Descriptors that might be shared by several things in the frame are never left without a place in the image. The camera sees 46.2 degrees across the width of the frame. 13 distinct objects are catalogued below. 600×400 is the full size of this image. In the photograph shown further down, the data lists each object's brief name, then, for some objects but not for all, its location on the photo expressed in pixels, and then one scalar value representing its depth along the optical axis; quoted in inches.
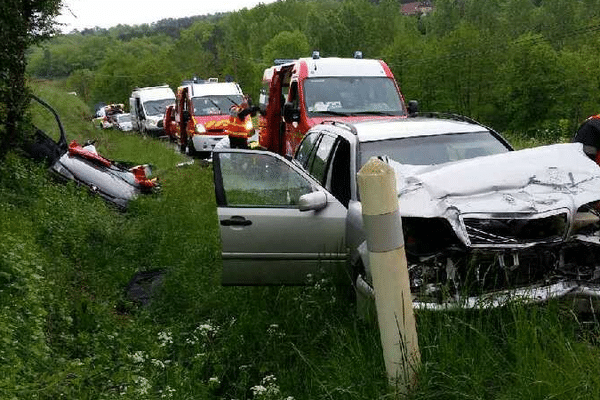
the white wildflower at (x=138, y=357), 173.9
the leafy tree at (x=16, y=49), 330.6
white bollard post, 125.3
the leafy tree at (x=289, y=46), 2903.5
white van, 1204.4
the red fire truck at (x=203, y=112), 812.0
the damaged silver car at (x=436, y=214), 162.2
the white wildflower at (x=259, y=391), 151.9
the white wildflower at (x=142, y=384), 151.8
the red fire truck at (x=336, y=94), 436.1
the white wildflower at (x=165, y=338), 193.7
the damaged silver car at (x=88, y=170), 427.5
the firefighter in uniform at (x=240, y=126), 620.7
